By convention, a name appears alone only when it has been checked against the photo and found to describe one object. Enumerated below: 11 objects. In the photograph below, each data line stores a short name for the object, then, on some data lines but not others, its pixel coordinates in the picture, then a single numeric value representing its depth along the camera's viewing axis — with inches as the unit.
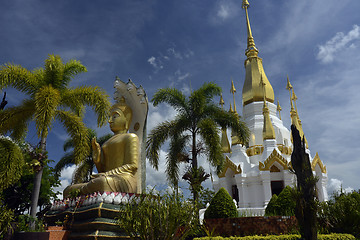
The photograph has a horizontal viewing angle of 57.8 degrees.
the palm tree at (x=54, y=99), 434.9
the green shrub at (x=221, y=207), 457.1
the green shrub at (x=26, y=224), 369.4
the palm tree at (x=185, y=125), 562.9
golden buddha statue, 416.8
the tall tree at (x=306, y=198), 318.3
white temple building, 990.4
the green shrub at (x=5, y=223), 331.9
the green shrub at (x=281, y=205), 506.0
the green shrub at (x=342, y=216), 431.5
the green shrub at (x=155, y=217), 291.9
